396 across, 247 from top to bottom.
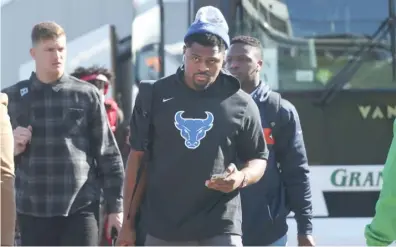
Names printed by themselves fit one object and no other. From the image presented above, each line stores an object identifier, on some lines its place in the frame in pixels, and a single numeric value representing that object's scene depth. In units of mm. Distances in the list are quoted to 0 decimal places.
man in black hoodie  8133
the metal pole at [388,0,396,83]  12062
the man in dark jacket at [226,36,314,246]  9742
